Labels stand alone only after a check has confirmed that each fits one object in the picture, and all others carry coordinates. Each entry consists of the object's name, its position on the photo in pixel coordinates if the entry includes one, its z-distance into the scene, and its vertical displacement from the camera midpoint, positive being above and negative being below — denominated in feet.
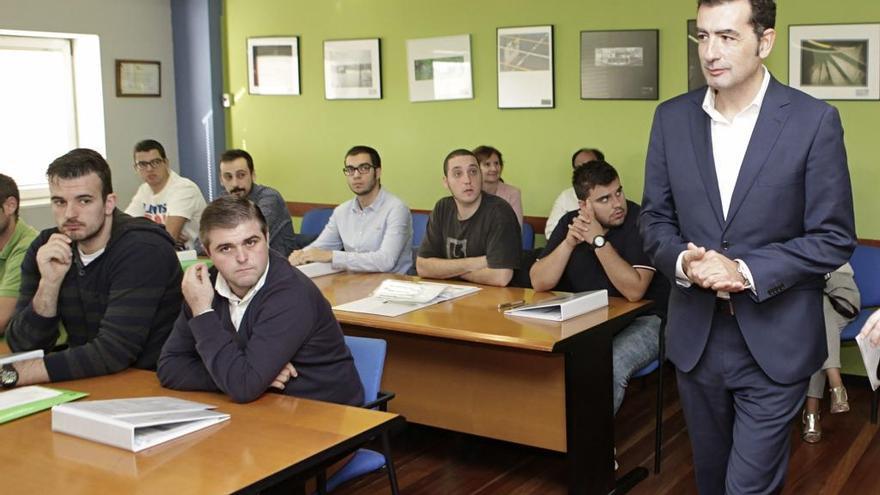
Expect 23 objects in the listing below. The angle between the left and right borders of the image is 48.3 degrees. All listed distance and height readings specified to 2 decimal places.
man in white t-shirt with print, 21.26 -0.83
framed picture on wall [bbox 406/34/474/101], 22.81 +2.01
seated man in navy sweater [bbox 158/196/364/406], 9.25 -1.60
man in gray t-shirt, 16.17 -1.39
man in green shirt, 12.91 -0.97
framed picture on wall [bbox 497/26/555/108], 21.47 +1.86
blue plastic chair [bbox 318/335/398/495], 9.65 -2.43
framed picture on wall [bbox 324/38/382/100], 24.47 +2.15
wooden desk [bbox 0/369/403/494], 7.00 -2.26
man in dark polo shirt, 13.53 -1.58
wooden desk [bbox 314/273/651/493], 11.93 -2.98
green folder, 8.63 -2.19
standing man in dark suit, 7.88 -0.75
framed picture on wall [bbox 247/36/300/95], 25.99 +2.45
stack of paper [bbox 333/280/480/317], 13.32 -2.01
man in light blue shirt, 17.49 -1.27
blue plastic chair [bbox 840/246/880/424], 17.03 -2.29
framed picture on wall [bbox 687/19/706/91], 19.39 +1.67
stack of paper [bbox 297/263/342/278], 16.25 -1.90
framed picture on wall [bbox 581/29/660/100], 20.03 +1.74
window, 24.02 +1.48
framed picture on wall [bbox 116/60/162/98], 25.49 +2.17
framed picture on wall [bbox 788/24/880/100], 17.63 +1.52
